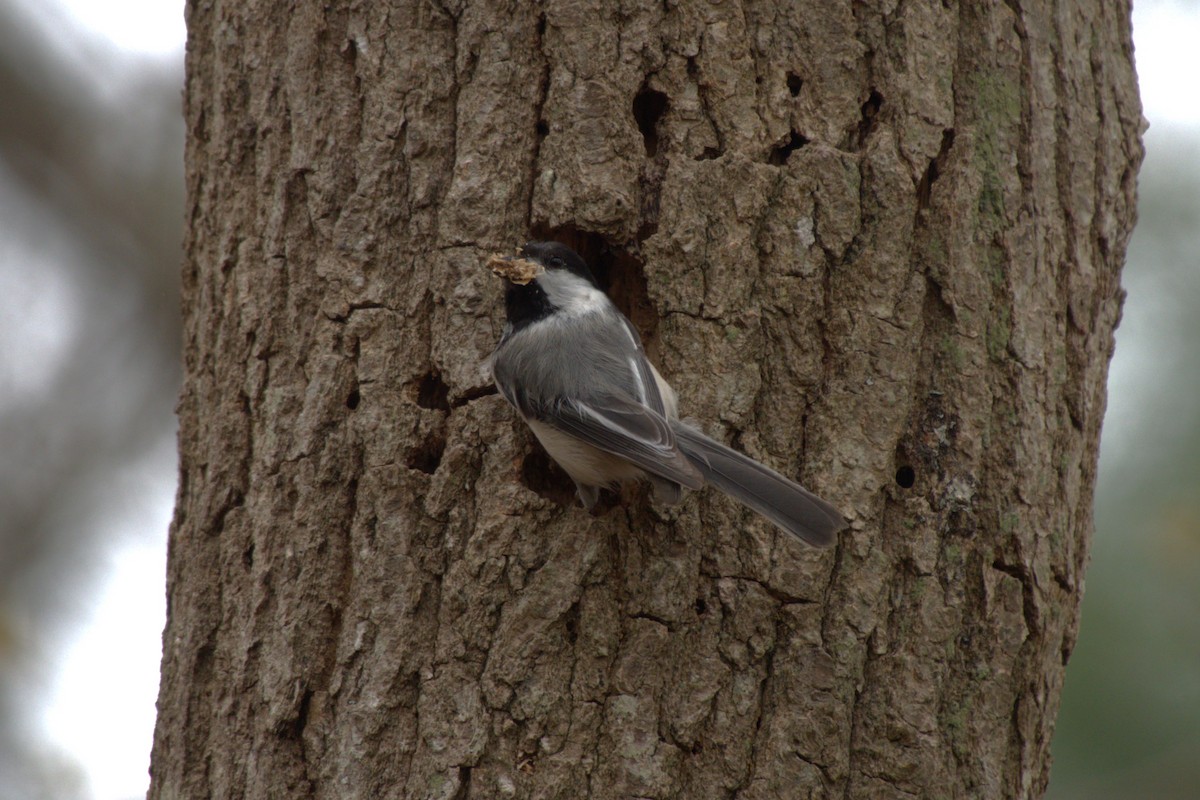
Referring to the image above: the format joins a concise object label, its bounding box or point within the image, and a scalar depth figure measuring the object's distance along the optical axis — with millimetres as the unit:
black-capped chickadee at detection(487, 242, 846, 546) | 4559
